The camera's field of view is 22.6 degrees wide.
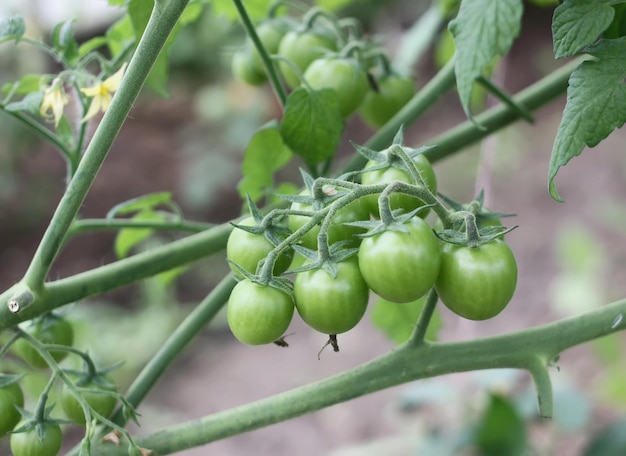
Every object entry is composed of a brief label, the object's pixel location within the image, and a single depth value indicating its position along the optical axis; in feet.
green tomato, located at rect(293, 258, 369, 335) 1.59
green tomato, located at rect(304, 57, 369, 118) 1.94
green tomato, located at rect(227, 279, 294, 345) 1.60
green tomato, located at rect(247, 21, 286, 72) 2.10
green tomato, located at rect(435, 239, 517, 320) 1.60
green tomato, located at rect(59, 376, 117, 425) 1.82
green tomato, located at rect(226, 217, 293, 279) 1.63
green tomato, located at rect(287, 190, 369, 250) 1.63
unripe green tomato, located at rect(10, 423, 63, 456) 1.74
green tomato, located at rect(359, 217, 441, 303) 1.56
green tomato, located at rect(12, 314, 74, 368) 1.87
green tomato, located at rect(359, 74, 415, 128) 2.10
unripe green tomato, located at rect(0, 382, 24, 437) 1.75
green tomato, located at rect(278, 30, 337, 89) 2.02
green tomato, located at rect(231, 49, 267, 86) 2.13
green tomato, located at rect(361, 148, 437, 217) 1.62
